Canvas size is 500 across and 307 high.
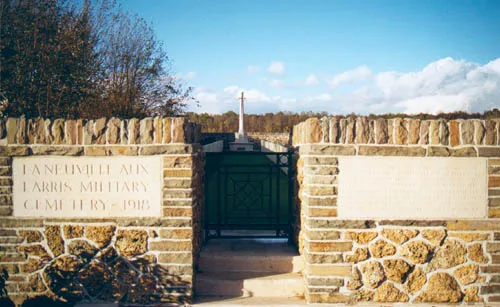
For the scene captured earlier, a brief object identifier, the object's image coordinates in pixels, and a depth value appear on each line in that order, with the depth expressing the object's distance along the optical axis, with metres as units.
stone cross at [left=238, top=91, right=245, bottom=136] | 32.77
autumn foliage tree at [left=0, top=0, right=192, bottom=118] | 8.32
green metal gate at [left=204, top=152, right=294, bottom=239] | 5.41
